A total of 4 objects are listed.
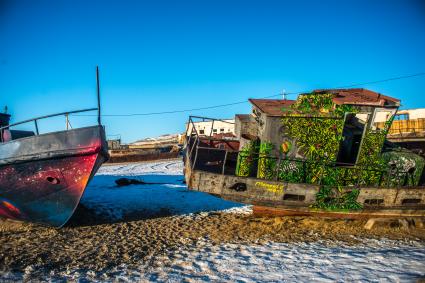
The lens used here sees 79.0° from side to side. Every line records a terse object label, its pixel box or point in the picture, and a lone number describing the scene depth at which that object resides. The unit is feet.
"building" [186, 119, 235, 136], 145.57
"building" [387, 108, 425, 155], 54.54
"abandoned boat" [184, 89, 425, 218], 24.94
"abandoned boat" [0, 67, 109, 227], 22.47
